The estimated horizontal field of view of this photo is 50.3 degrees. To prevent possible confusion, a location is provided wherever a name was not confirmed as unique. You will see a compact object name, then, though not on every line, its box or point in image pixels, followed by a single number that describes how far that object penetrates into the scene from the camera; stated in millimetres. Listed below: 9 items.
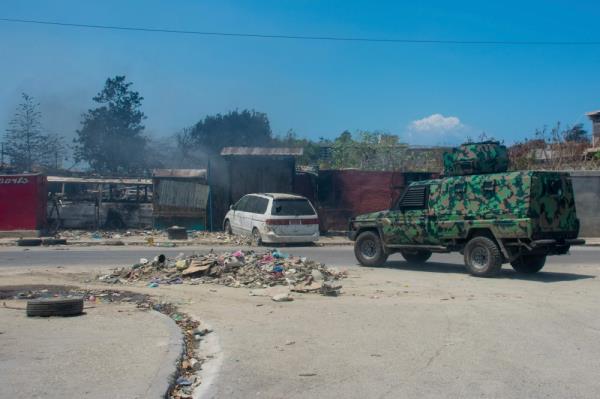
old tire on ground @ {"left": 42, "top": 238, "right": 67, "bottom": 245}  21391
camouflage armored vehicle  12680
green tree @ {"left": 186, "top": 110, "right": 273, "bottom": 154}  59812
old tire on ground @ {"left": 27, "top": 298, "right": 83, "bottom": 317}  8617
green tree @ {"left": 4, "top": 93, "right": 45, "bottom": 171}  40688
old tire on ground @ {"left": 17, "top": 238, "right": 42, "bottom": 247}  21078
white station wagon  20406
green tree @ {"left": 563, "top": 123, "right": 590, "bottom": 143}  30752
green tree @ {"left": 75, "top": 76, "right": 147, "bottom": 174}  48938
